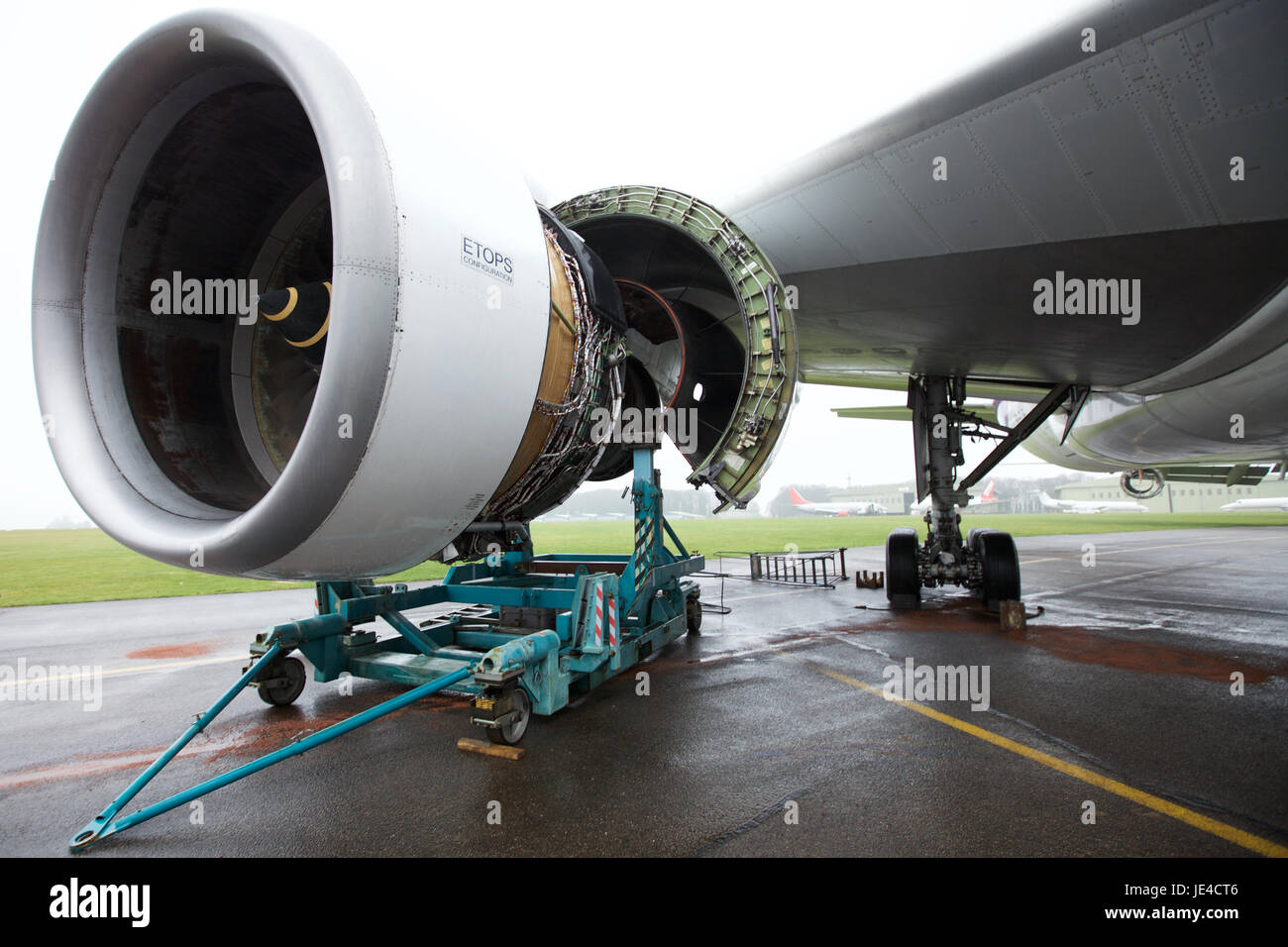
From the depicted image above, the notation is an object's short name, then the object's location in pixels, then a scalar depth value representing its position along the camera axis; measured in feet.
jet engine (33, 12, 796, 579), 6.31
